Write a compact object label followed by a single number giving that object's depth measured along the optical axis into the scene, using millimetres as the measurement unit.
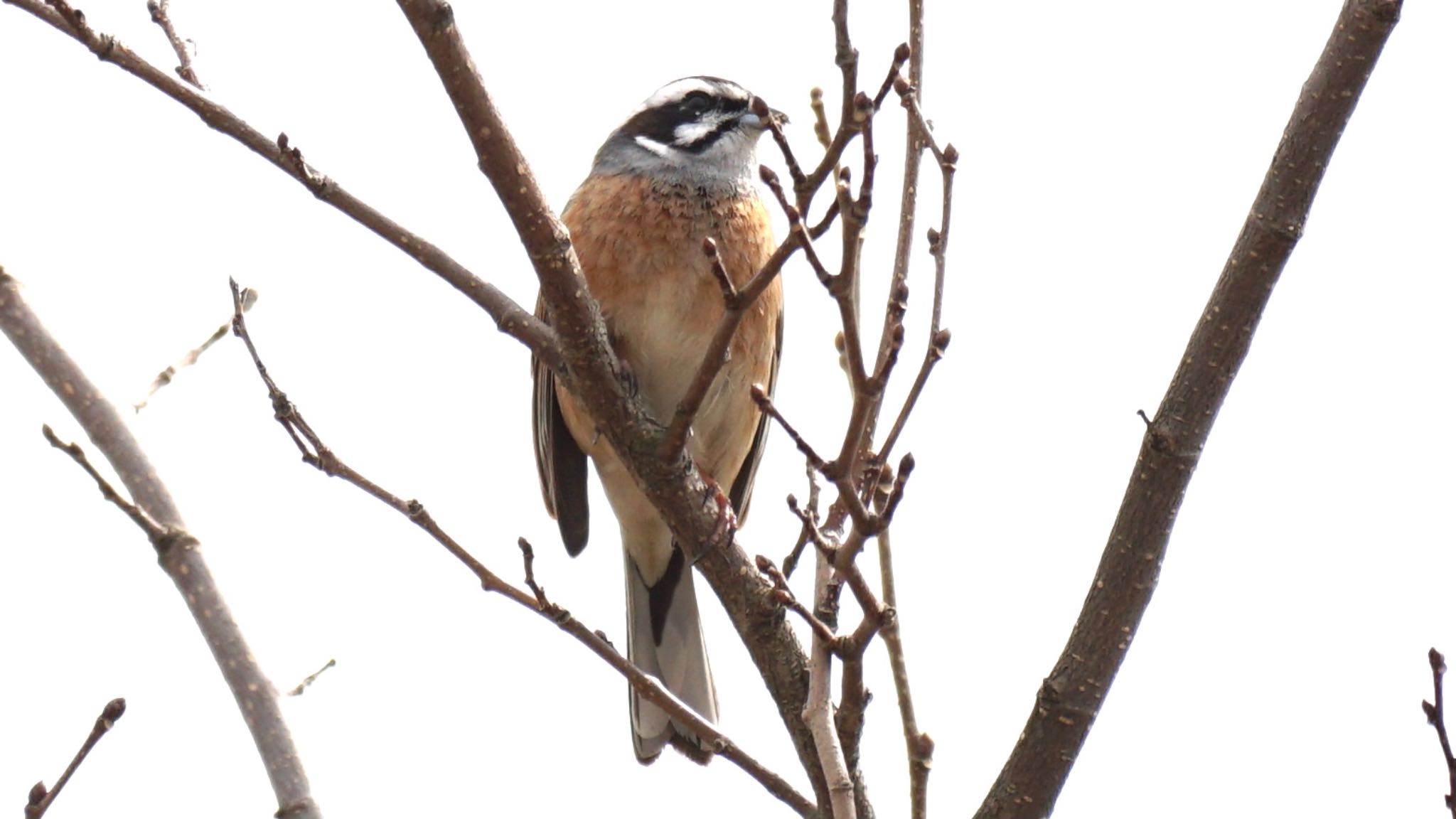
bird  10734
